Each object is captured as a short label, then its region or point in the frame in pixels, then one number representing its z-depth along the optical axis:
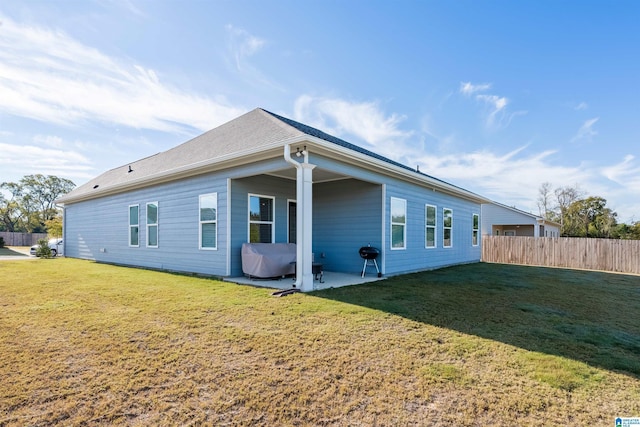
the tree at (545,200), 34.39
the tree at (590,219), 29.59
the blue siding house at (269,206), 7.20
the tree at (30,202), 42.94
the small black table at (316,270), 7.78
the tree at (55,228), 19.58
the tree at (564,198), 32.41
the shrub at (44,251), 15.30
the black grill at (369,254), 8.55
